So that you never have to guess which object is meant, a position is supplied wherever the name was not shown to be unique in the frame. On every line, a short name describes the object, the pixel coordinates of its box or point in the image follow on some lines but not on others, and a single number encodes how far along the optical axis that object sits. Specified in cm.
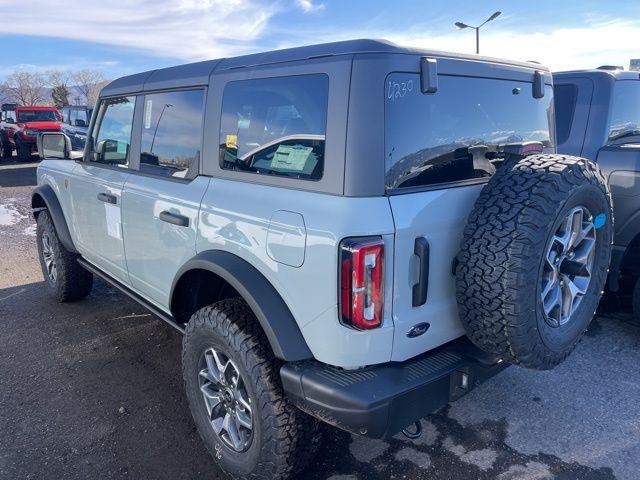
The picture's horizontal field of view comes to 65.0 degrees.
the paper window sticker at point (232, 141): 250
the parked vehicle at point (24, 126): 1719
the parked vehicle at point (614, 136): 361
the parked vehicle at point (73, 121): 1545
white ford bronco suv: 193
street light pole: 1905
